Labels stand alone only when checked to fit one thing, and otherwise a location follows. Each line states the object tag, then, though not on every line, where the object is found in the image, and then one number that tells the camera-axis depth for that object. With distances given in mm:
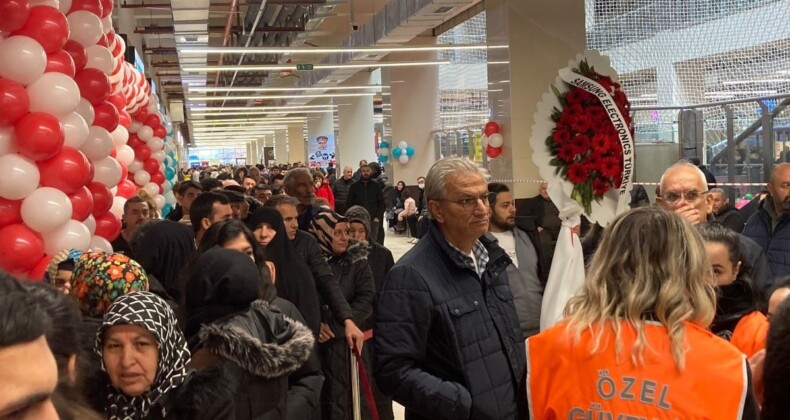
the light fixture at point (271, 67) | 16453
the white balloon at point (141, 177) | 9547
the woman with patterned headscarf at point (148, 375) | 2163
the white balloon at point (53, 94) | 4480
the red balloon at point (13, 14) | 4219
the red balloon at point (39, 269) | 4340
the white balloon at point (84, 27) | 5496
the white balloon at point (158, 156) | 10188
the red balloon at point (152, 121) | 10404
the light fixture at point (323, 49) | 13883
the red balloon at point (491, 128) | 11797
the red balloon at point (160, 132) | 10521
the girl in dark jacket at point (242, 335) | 2383
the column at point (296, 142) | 46688
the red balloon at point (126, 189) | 7244
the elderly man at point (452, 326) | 2396
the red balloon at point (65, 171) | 4543
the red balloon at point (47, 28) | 4438
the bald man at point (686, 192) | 3635
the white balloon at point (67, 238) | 4492
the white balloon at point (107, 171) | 5750
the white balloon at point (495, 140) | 11664
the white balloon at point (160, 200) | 9659
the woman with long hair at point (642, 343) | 1768
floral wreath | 3998
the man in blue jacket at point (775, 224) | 4766
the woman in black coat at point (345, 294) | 4555
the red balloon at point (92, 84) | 5465
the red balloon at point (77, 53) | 5301
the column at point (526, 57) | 11211
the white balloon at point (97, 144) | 5582
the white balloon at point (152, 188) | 9651
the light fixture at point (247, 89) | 20984
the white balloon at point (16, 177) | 4262
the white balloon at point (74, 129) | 4797
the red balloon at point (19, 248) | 4215
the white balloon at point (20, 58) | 4305
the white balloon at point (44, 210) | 4363
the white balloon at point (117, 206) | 6418
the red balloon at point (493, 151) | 11812
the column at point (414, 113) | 18312
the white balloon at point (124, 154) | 7809
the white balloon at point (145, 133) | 10102
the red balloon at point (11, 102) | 4258
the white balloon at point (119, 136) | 7551
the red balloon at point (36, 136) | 4340
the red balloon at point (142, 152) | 9836
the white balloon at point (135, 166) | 9469
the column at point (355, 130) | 25016
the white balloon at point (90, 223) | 4930
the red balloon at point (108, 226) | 5426
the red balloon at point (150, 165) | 10031
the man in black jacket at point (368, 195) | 12180
